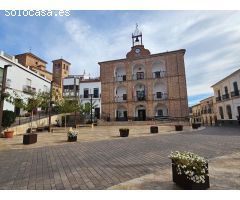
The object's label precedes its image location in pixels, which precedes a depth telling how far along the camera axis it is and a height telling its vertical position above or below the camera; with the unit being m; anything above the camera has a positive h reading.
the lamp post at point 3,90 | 9.38 +1.89
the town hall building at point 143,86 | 27.47 +6.09
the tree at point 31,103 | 13.43 +1.58
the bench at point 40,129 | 17.39 -0.67
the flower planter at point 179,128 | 16.00 -0.79
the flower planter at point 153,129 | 14.38 -0.76
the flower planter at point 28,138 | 9.77 -0.91
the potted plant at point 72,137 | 10.56 -0.95
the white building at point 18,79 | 20.67 +6.33
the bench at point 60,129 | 18.20 -0.77
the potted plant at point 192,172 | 3.22 -1.03
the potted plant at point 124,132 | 12.25 -0.83
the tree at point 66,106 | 20.30 +1.93
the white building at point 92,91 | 31.14 +5.76
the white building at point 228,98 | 23.89 +3.16
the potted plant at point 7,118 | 14.12 +0.44
